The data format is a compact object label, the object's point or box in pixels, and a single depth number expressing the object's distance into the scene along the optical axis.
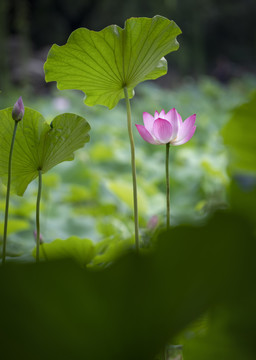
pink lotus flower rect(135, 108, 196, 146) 4.28
